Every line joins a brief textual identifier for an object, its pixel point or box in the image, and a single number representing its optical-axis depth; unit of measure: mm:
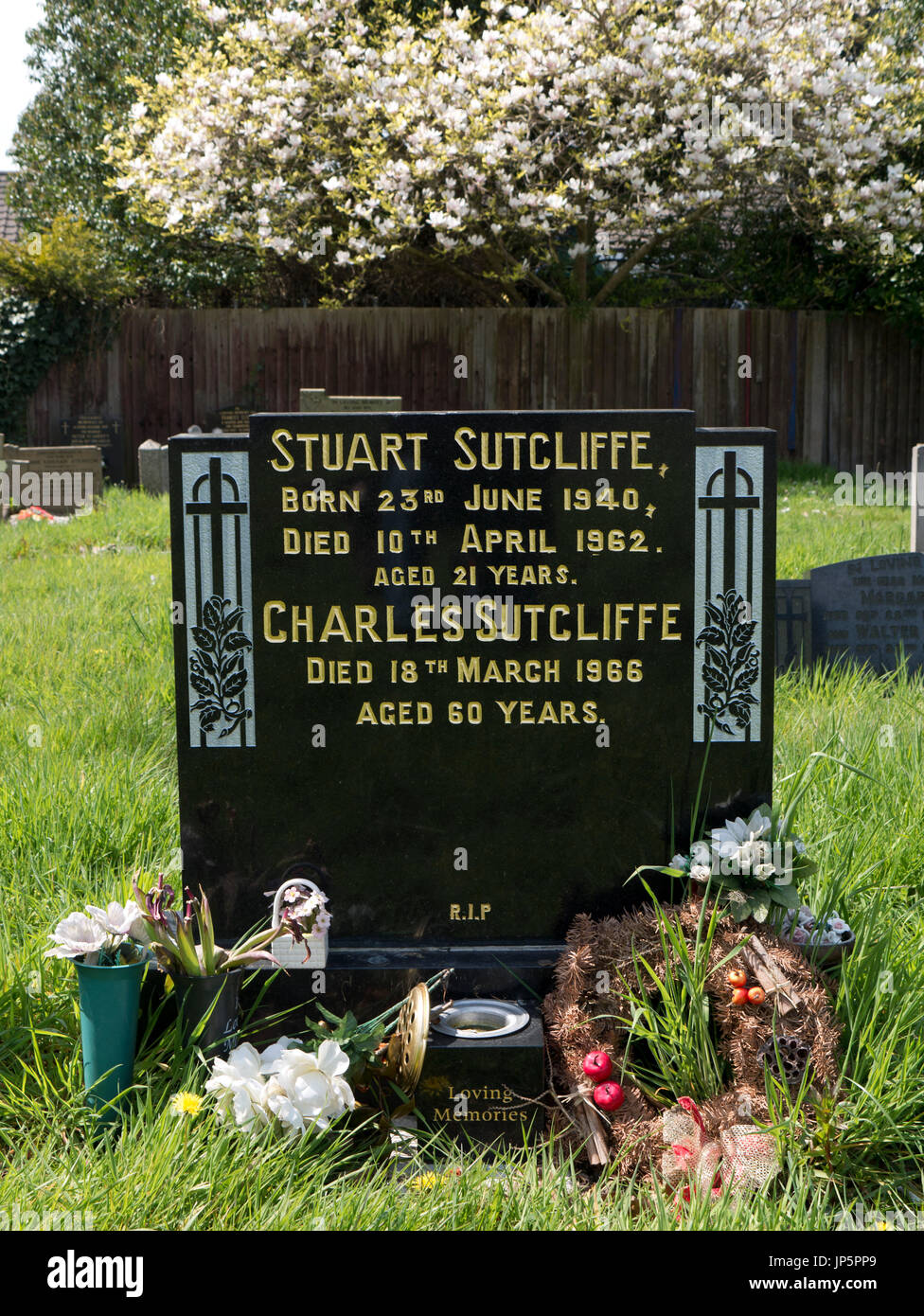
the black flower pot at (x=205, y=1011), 2859
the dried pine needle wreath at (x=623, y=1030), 2729
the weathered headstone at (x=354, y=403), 10328
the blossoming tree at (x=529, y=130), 14039
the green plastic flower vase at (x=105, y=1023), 2752
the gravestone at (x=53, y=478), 13117
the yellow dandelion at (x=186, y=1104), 2588
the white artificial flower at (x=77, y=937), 2797
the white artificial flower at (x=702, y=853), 3148
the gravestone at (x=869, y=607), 6281
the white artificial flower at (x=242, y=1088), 2605
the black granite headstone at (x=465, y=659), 3197
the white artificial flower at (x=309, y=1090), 2627
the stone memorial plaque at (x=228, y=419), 16906
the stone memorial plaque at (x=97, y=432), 16812
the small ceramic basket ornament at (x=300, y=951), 3119
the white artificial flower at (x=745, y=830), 3162
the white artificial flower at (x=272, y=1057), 2715
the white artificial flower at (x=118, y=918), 2885
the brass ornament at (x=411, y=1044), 2832
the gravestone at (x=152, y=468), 13328
